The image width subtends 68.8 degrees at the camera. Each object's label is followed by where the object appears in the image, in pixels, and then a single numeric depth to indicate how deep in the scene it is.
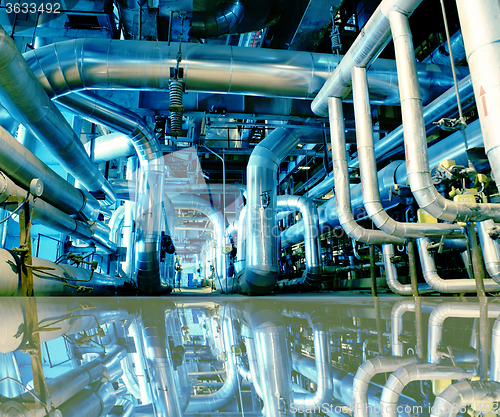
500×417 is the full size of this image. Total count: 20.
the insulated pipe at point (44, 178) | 2.74
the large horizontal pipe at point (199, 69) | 3.52
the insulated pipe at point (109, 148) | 5.97
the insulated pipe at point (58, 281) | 2.57
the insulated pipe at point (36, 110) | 2.61
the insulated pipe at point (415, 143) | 2.46
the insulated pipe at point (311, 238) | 6.27
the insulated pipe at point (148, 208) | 5.10
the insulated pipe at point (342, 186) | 3.50
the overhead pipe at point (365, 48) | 2.64
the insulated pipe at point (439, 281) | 3.45
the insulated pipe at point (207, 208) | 8.96
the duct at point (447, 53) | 3.56
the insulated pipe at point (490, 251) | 3.46
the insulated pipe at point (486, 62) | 1.84
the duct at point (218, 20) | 3.95
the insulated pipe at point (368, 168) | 3.06
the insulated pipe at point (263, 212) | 5.00
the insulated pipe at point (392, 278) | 4.33
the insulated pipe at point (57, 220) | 2.68
